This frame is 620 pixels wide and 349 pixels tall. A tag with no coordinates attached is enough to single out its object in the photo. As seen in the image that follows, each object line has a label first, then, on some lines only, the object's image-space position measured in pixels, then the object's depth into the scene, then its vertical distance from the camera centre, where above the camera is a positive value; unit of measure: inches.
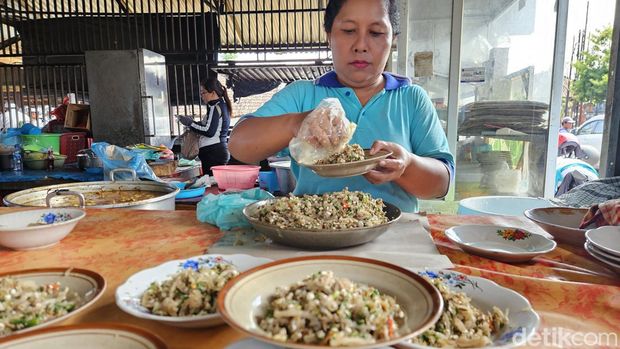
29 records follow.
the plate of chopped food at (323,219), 47.8 -14.2
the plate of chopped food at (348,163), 51.7 -6.8
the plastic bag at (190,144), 221.9 -17.6
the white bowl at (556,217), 55.5 -16.1
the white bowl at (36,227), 48.4 -15.1
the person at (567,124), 311.4 -9.5
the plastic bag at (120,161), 129.2 -16.1
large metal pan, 82.5 -19.2
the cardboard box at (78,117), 215.5 -2.0
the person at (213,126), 217.8 -7.5
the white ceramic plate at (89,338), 25.4 -14.9
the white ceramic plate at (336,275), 25.1 -13.6
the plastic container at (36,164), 157.9 -20.4
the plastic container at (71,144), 190.5 -15.4
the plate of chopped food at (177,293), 30.1 -15.3
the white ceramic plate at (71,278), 34.7 -15.4
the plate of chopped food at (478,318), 28.8 -16.6
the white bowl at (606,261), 41.8 -16.1
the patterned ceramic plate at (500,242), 47.8 -17.3
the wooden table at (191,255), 33.8 -18.4
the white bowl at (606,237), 45.8 -15.0
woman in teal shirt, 66.4 +0.1
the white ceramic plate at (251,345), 27.1 -16.2
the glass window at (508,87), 146.3 +9.8
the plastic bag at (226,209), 60.1 -15.3
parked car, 295.6 -16.4
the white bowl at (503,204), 89.9 -21.4
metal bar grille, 305.0 +60.0
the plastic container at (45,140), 176.9 -12.4
